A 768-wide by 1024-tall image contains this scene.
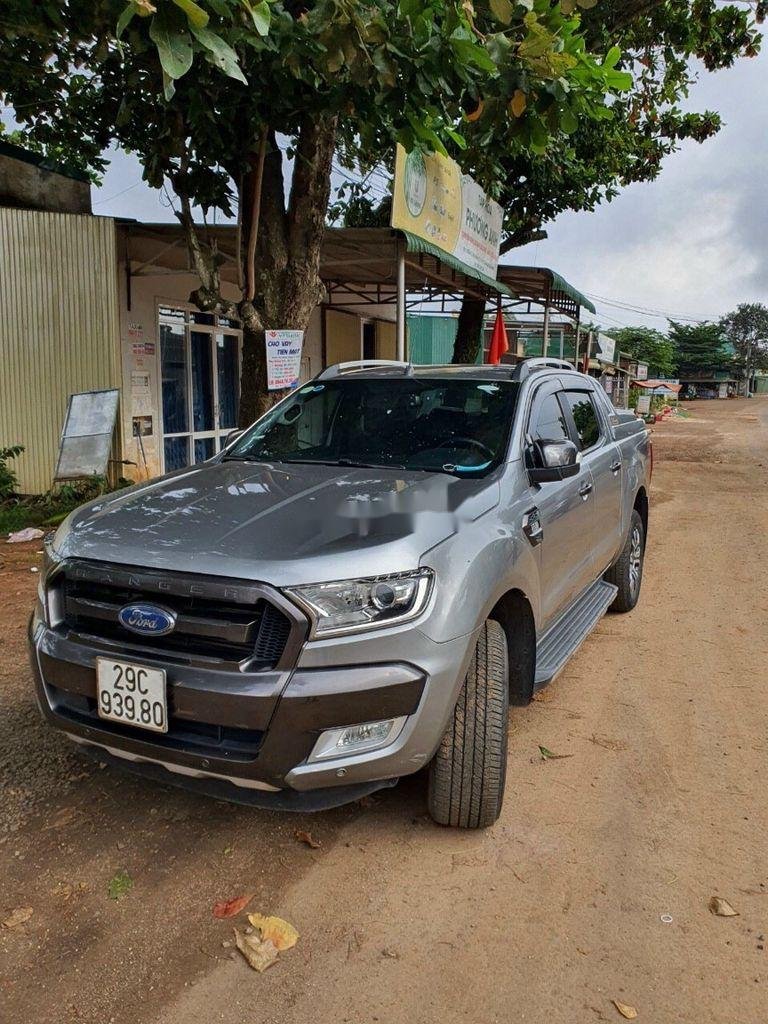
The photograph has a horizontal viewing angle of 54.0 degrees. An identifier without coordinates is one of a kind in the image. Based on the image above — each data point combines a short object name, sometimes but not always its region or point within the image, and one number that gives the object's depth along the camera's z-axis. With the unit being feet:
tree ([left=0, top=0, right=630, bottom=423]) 12.87
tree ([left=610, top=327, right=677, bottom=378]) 227.20
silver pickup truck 7.41
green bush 28.09
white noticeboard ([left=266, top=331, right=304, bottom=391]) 21.74
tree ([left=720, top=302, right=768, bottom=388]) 332.19
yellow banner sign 25.27
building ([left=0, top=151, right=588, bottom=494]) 27.63
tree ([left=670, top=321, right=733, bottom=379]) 297.74
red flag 41.36
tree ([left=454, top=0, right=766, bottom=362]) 30.09
